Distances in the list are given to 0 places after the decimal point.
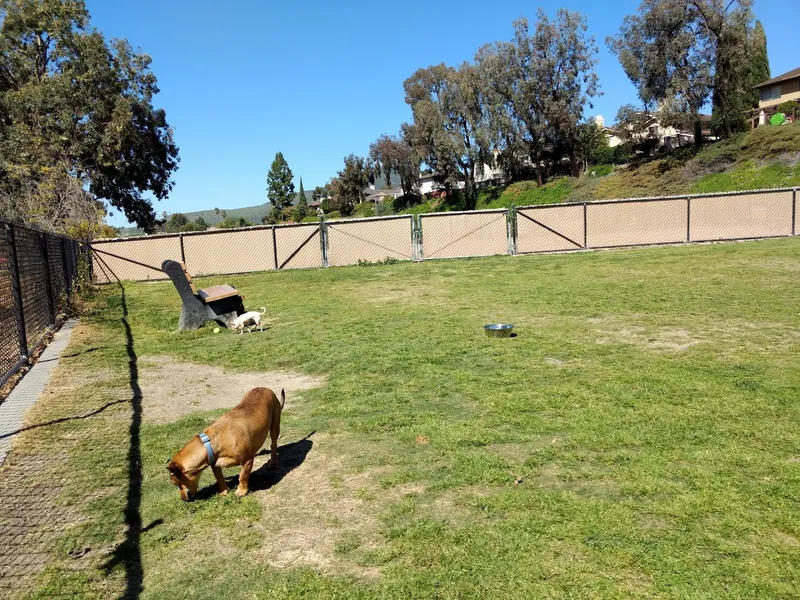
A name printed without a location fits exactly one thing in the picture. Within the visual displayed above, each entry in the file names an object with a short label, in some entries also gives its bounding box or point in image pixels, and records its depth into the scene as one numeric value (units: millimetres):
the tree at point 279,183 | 117812
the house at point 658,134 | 45025
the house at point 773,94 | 46625
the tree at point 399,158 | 75256
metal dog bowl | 8000
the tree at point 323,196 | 97500
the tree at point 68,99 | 30016
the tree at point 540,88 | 48438
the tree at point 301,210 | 86875
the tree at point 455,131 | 54250
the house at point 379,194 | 99512
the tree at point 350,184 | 88125
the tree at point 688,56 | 36969
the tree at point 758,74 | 51297
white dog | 9680
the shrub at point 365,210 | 78125
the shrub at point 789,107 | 42000
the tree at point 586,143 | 50781
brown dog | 3510
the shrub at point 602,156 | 50156
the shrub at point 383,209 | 72556
